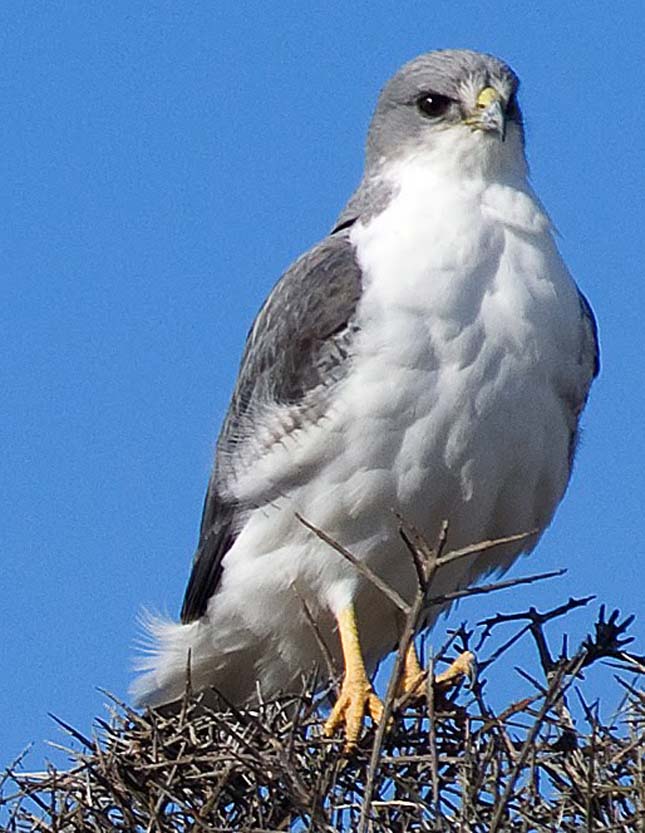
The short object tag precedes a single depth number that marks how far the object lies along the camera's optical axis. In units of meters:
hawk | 10.72
